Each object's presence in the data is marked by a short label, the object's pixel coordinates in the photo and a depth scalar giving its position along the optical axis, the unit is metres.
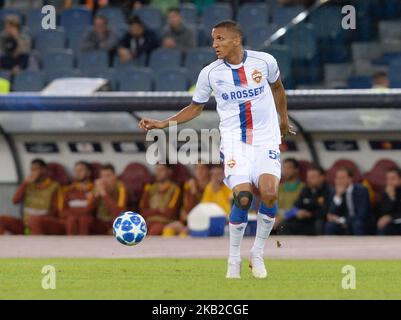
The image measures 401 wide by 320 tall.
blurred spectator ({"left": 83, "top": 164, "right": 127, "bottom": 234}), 18.23
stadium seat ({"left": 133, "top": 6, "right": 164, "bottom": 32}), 21.62
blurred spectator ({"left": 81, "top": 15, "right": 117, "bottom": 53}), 21.11
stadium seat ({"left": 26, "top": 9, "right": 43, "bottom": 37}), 22.38
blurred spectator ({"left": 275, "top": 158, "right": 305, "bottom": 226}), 17.83
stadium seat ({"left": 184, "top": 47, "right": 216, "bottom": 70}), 19.97
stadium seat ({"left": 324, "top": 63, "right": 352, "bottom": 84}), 17.77
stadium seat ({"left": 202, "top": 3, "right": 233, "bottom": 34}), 21.14
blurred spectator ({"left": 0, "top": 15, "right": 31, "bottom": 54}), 21.14
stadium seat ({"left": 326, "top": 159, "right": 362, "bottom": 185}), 18.36
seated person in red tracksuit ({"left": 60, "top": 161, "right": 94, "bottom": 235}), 18.47
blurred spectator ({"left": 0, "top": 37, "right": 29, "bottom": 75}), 21.16
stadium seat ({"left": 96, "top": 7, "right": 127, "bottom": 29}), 22.02
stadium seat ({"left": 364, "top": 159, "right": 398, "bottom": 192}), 18.20
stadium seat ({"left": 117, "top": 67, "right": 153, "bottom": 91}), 20.03
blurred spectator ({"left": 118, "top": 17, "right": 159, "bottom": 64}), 20.81
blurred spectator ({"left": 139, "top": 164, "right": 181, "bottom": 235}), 18.17
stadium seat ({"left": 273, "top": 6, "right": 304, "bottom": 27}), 20.67
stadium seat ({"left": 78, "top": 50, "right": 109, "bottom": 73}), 20.97
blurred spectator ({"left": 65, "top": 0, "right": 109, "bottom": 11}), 22.98
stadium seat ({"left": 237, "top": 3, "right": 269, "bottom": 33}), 21.02
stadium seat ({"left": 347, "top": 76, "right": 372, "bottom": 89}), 18.24
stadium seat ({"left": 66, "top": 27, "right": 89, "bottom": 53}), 21.97
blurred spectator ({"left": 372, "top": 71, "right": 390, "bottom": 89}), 17.84
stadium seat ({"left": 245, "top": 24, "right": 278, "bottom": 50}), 20.20
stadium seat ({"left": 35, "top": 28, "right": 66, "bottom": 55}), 21.88
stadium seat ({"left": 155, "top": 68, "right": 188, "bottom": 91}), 19.62
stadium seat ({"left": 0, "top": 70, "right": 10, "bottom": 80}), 21.09
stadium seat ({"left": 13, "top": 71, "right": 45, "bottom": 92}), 20.56
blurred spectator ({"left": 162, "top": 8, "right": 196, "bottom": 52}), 20.50
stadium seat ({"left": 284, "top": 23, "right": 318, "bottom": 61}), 17.80
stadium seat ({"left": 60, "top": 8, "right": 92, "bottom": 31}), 22.08
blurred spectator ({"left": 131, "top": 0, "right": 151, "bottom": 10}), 22.07
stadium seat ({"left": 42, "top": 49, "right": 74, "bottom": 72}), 21.03
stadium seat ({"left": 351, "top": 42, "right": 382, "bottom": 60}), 18.09
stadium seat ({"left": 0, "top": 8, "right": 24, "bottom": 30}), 22.45
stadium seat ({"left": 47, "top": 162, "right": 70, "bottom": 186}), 19.22
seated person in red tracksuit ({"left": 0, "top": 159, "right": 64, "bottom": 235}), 18.78
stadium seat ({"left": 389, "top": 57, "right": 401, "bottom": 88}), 18.05
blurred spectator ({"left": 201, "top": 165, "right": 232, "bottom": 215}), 17.80
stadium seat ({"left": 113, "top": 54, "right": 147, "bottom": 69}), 20.91
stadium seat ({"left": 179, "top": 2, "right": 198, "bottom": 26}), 21.45
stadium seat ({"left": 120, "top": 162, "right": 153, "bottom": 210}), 18.86
